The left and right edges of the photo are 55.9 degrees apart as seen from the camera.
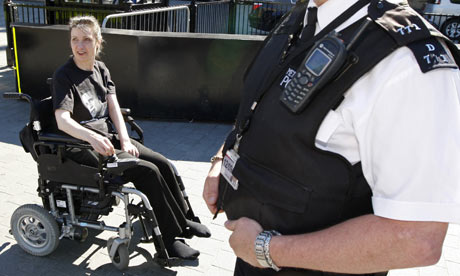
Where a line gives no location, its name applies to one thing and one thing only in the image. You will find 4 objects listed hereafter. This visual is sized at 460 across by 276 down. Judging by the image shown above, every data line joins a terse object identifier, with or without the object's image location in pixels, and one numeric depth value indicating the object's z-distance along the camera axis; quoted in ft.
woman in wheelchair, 10.02
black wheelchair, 9.68
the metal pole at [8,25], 24.17
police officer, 3.14
